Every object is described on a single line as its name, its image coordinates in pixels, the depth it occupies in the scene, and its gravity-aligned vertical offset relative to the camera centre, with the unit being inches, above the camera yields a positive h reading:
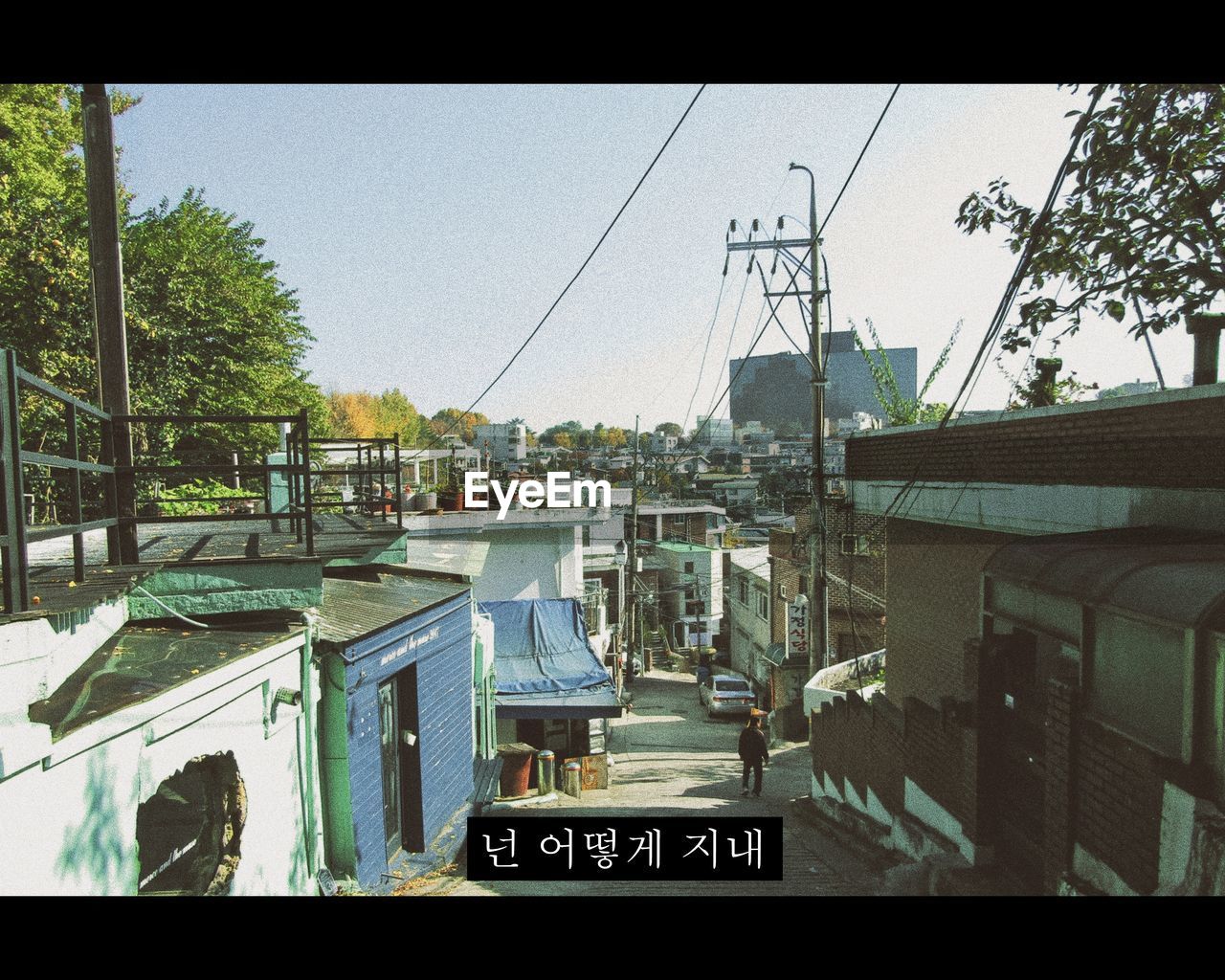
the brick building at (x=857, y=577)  566.3 -107.1
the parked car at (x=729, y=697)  803.4 -255.5
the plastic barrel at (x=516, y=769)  383.2 -157.2
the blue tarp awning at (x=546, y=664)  436.5 -132.4
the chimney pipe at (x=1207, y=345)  199.6 +26.0
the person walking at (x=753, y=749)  377.1 -144.4
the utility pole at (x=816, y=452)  424.2 -0.6
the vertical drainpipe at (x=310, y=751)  190.4 -72.4
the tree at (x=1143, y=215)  193.8 +61.4
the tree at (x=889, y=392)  454.6 +34.0
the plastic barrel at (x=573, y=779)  397.7 -167.4
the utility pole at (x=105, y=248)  196.1 +55.9
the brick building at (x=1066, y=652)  114.7 -40.8
